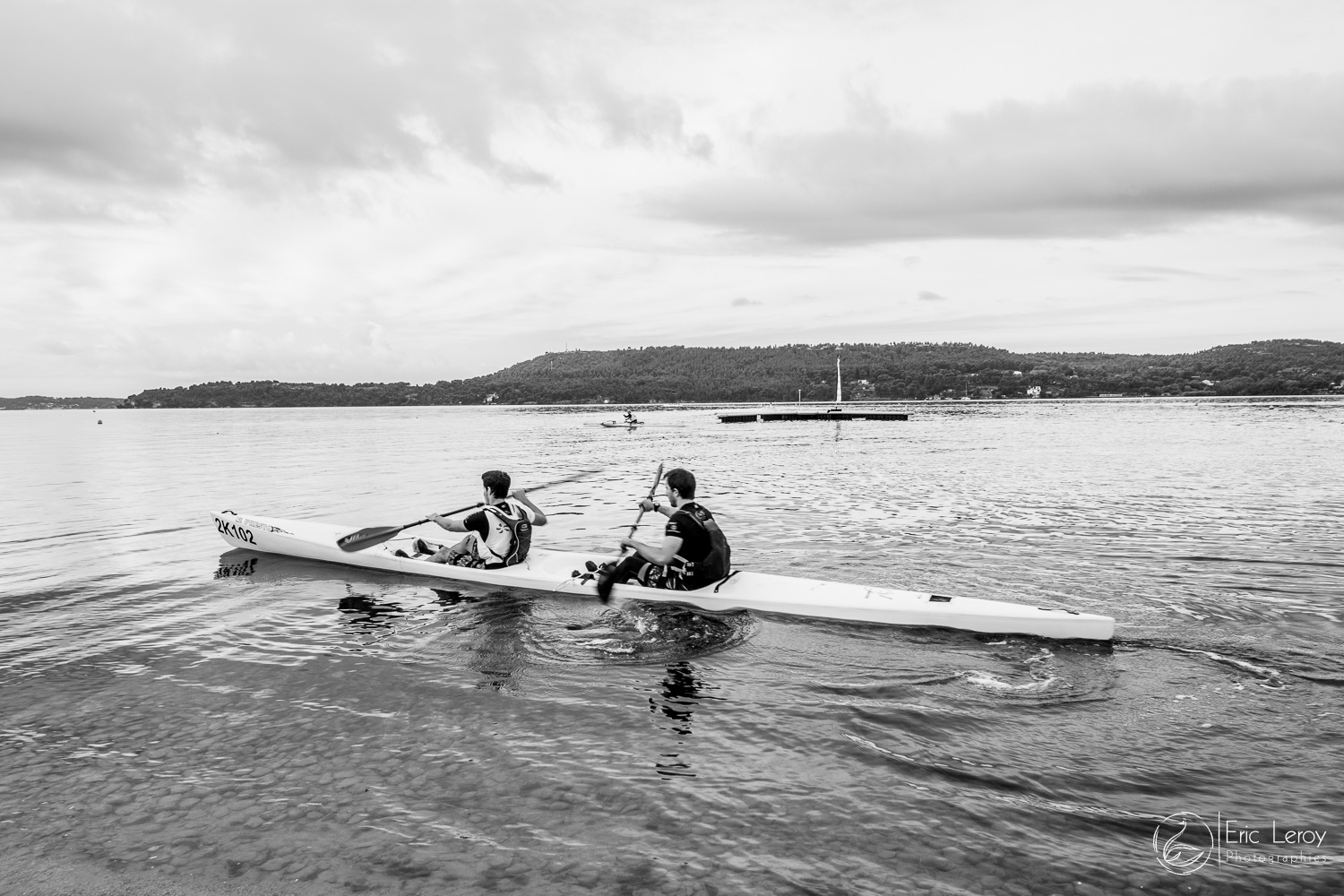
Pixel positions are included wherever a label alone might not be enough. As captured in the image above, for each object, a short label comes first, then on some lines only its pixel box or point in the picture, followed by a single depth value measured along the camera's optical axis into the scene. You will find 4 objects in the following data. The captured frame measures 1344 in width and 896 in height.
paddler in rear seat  11.53
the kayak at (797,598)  10.14
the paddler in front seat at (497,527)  13.48
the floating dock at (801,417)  99.44
